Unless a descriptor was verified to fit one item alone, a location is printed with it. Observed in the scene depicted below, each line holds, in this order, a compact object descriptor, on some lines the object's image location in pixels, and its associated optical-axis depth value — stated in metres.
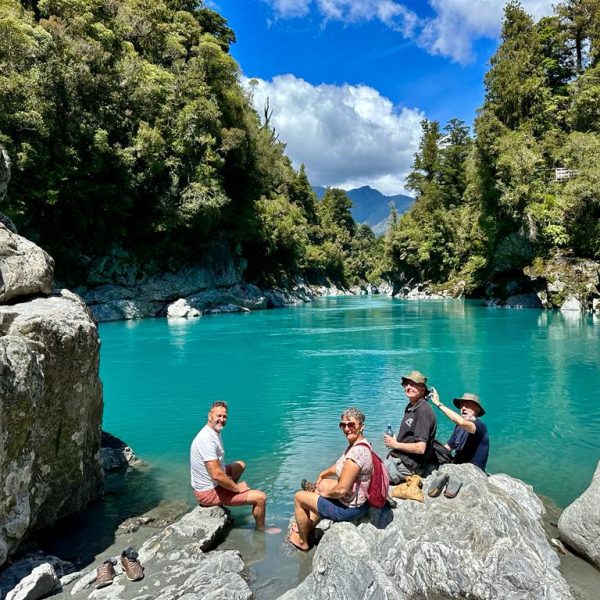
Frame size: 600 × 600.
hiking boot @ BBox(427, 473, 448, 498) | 6.03
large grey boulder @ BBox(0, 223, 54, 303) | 7.24
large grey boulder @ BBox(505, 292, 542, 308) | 47.66
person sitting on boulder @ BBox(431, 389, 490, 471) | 6.96
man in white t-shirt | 6.86
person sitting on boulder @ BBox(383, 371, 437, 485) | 6.65
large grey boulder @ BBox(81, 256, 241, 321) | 41.78
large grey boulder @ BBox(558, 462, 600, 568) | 5.93
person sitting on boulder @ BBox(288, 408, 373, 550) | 5.66
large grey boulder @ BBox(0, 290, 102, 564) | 5.67
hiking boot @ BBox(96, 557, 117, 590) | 5.48
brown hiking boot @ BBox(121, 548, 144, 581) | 5.56
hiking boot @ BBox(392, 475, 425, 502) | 6.06
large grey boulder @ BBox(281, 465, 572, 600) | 4.88
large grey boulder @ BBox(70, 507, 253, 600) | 5.24
